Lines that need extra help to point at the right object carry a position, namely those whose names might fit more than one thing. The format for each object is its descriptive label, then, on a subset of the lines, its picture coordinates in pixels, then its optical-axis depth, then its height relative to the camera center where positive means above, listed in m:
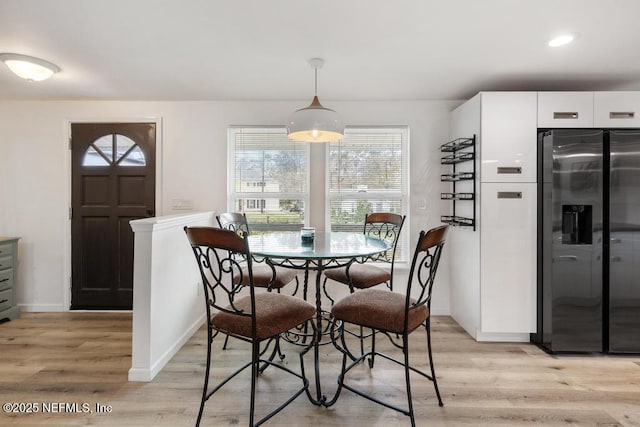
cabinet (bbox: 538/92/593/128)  2.58 +0.87
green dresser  3.01 -0.62
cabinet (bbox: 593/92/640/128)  2.57 +0.88
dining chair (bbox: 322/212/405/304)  2.34 -0.44
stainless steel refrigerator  2.41 -0.22
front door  3.32 +0.16
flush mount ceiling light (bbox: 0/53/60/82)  2.25 +1.09
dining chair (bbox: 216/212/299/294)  2.32 -0.45
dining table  1.71 -0.21
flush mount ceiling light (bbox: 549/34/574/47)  2.00 +1.15
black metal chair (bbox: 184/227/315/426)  1.46 -0.51
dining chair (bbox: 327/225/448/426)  1.60 -0.52
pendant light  2.11 +0.62
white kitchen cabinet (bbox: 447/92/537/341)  2.61 -0.02
